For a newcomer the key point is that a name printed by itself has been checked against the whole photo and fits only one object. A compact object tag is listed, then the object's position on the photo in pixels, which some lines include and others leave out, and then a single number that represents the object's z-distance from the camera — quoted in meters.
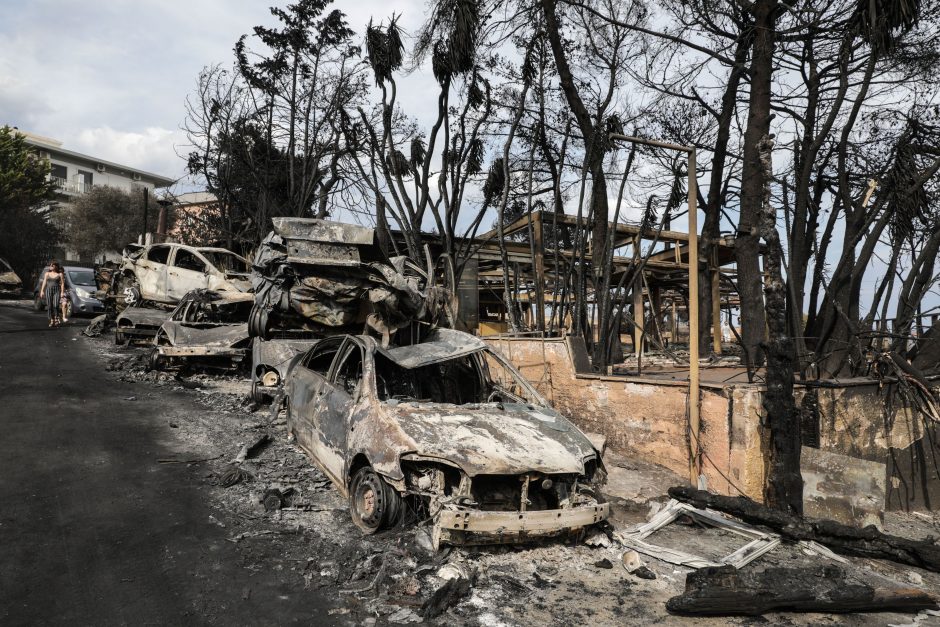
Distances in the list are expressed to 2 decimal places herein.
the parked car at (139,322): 12.09
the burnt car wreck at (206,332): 10.03
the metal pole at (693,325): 6.57
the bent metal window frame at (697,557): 4.67
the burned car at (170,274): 13.09
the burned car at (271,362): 8.81
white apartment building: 45.09
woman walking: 15.34
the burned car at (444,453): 4.25
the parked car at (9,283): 22.58
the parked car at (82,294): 17.00
